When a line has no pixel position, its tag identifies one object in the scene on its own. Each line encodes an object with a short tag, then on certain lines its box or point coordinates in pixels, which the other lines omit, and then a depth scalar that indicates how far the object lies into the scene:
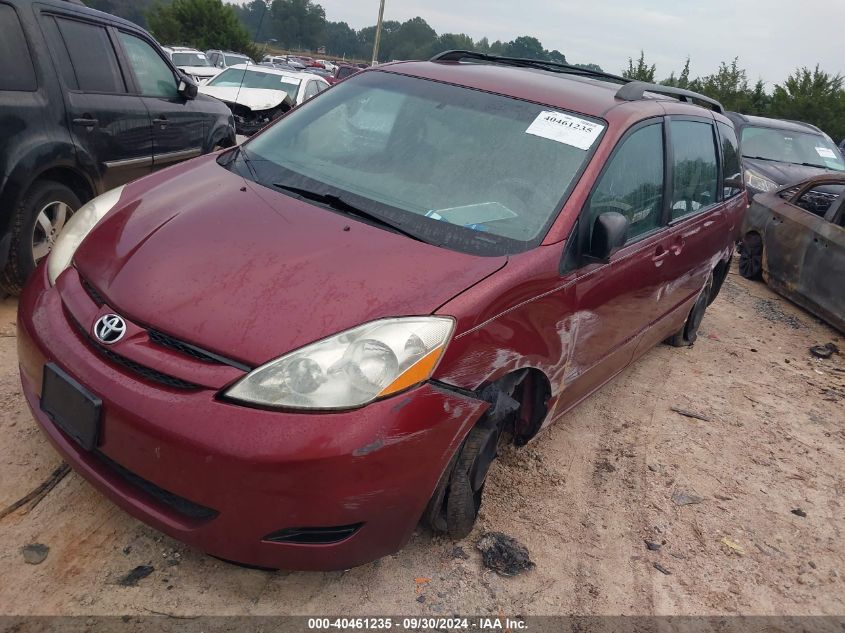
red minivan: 1.99
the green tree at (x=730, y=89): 23.59
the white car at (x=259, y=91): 9.57
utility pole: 29.08
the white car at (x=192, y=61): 20.81
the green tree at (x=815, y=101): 21.03
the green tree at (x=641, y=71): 25.95
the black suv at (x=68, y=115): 3.85
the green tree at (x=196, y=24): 37.84
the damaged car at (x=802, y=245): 6.32
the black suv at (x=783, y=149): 9.60
